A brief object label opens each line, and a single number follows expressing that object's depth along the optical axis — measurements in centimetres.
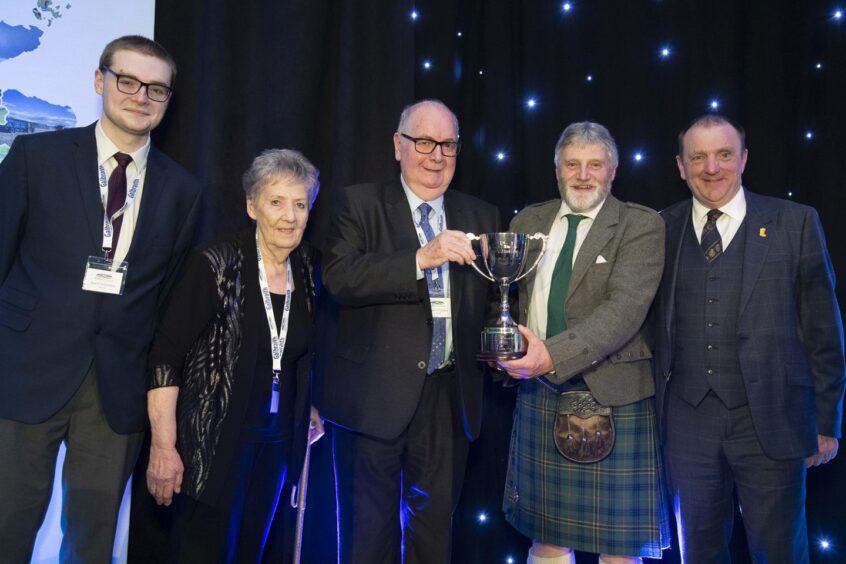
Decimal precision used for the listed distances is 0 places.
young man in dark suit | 211
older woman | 212
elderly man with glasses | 227
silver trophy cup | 220
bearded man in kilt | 239
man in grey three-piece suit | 245
